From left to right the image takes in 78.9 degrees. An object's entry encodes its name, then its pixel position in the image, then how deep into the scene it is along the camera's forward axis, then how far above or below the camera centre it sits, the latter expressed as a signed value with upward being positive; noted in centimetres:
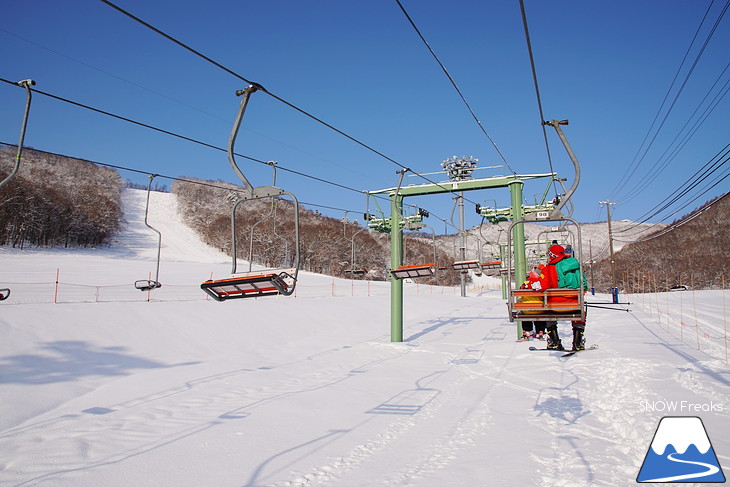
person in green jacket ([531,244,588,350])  895 +38
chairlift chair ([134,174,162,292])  1352 -5
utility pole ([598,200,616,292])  4837 +928
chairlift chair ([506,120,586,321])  698 -24
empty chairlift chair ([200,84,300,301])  634 +21
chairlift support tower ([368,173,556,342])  1511 +293
